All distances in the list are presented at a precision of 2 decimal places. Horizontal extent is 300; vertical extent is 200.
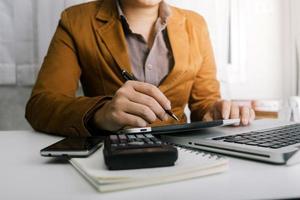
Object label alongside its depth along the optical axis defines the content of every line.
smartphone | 0.48
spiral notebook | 0.35
